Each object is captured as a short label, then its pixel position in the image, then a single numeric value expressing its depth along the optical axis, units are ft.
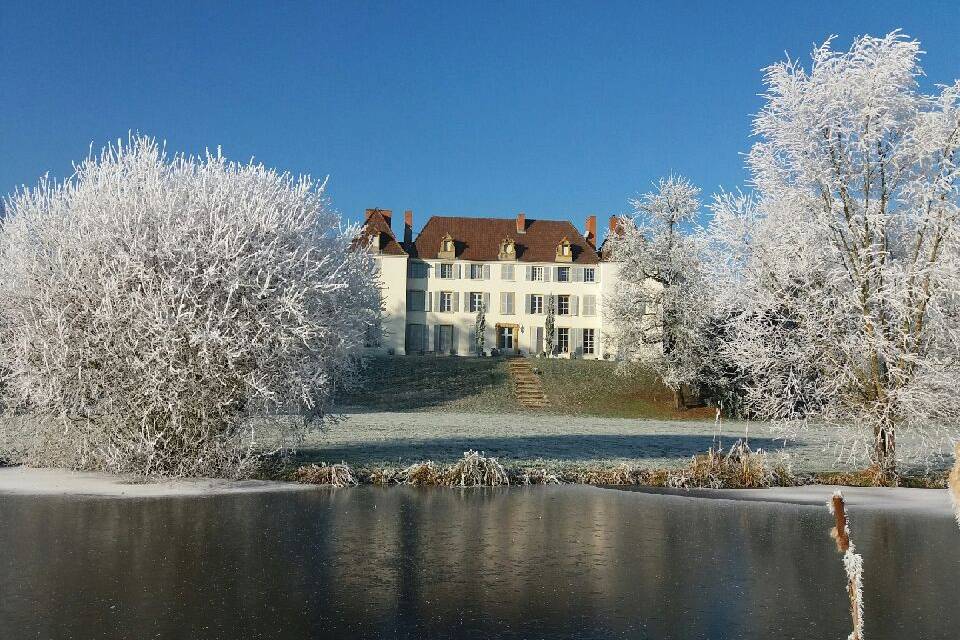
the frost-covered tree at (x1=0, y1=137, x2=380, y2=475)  49.08
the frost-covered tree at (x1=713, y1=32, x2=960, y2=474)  53.83
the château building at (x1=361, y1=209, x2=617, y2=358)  200.03
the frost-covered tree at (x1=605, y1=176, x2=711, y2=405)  131.13
